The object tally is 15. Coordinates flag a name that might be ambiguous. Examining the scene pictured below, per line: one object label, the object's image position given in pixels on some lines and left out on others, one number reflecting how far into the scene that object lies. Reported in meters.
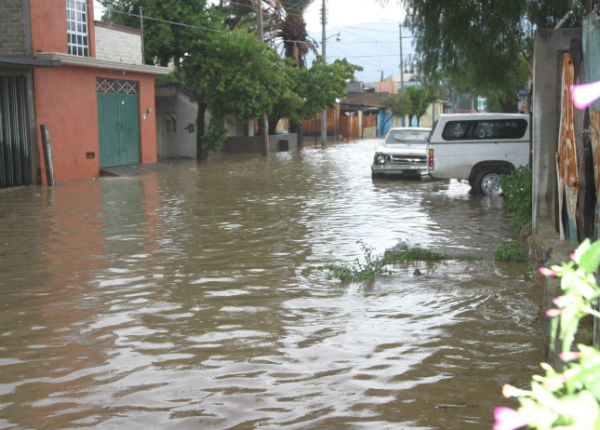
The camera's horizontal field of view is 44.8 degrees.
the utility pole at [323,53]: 50.03
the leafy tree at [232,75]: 29.78
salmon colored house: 20.78
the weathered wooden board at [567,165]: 6.85
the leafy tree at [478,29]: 10.97
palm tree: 45.75
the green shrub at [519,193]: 10.77
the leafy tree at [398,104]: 68.94
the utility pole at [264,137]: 36.00
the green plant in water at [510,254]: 9.11
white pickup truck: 16.45
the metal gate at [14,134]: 19.78
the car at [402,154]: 20.94
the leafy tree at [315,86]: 40.81
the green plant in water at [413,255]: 9.35
